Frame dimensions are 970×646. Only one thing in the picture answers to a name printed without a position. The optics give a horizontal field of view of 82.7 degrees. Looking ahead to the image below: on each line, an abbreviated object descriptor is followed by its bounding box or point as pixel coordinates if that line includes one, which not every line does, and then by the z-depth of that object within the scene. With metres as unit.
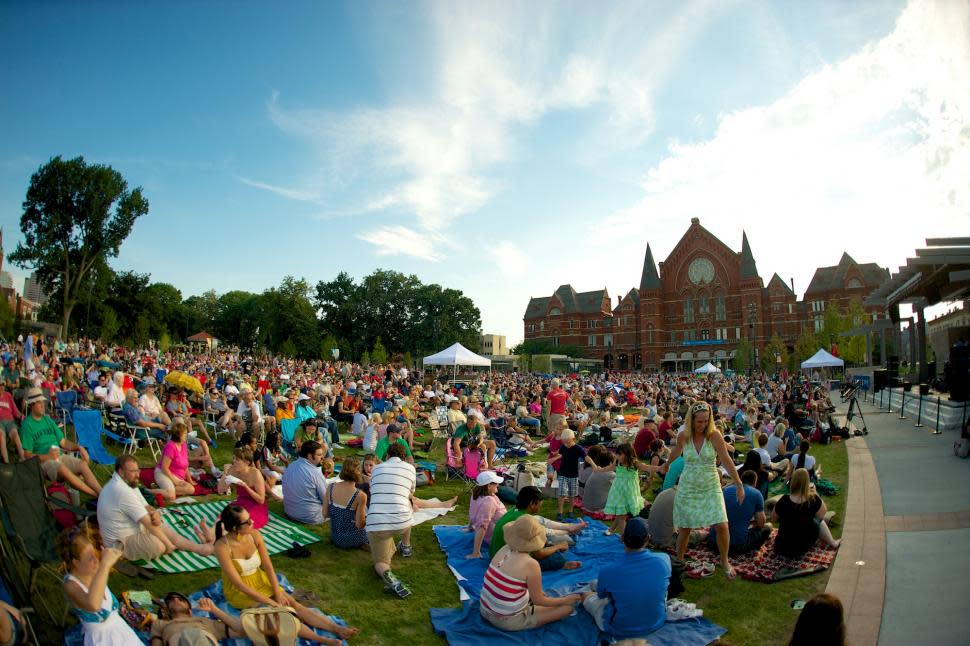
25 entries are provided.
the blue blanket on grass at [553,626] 4.39
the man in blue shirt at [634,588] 4.17
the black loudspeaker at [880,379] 21.03
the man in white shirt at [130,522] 5.04
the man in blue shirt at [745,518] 5.86
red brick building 66.50
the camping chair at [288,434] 11.15
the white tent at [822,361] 23.53
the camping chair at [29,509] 4.49
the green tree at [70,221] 35.00
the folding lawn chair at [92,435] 8.66
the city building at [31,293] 159.50
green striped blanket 5.41
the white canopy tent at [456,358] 21.64
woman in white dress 3.42
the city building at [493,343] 130.70
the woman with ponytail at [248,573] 4.19
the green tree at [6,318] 38.09
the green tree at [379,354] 57.84
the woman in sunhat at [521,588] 4.45
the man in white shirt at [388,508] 5.77
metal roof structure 9.73
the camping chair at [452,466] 10.38
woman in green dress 5.33
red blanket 5.30
